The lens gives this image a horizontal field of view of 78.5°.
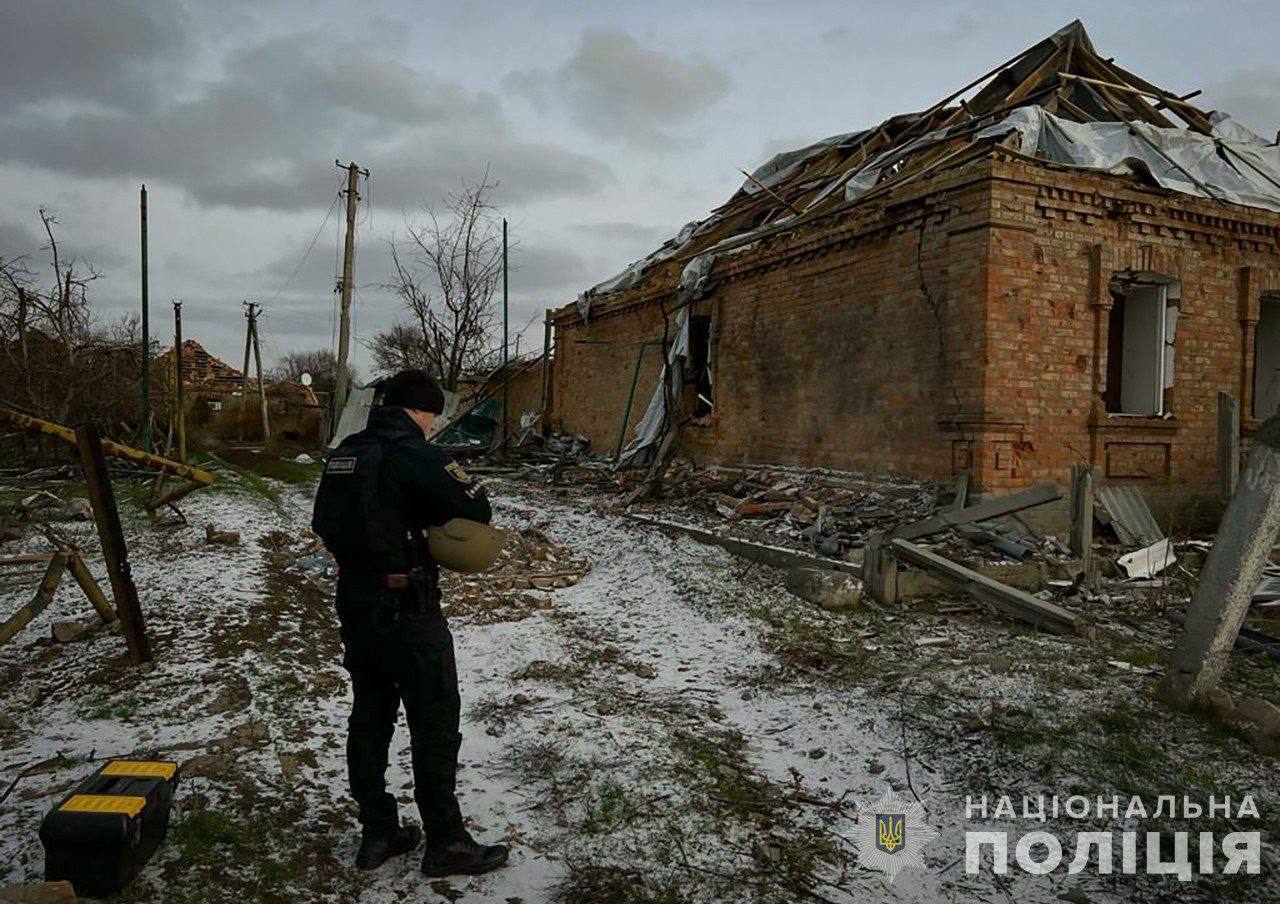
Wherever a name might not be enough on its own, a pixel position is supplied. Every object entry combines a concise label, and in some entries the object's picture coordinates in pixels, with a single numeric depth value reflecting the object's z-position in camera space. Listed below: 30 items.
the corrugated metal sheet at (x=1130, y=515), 8.25
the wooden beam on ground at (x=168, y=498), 8.19
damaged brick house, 7.98
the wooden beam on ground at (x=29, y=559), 4.09
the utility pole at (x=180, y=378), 15.98
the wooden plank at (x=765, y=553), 7.17
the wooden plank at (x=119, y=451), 4.29
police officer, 2.78
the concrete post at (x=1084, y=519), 6.75
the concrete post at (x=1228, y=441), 6.61
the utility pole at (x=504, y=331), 18.47
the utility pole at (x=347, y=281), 20.20
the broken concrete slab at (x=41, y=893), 2.18
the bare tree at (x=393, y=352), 34.73
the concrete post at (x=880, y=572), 6.41
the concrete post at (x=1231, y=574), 4.01
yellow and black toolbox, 2.45
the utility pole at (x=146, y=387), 15.84
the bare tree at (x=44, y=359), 15.95
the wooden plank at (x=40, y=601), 4.16
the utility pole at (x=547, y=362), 18.41
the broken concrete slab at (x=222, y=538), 7.71
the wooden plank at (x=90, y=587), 4.56
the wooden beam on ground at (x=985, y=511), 6.57
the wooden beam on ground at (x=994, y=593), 5.66
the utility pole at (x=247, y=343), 30.48
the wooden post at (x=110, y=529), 4.45
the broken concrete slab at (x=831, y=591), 6.33
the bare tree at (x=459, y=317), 21.73
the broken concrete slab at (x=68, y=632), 5.00
